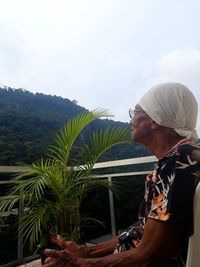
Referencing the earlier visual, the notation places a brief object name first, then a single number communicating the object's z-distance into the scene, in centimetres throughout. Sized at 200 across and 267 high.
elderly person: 70
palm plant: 237
